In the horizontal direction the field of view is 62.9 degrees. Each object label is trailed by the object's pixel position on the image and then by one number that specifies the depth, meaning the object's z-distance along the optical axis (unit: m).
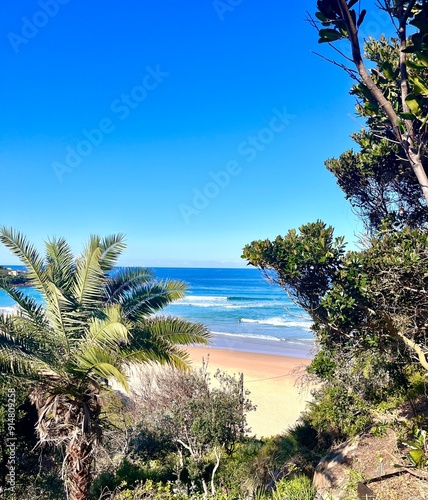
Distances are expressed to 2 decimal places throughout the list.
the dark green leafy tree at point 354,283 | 4.62
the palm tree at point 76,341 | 5.39
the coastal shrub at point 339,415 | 8.20
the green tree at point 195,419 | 8.96
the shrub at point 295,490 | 5.77
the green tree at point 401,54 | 3.09
